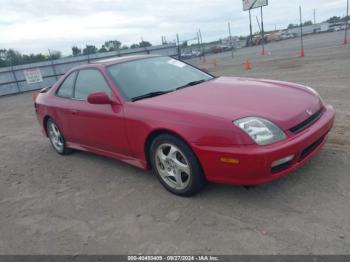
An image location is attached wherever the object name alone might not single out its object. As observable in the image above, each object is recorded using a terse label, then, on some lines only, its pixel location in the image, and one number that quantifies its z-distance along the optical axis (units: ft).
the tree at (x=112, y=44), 125.13
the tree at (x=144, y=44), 96.78
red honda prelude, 9.85
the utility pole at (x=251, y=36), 147.54
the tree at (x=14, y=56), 96.04
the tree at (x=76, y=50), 111.65
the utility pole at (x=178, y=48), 87.40
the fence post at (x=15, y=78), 70.44
